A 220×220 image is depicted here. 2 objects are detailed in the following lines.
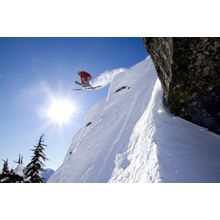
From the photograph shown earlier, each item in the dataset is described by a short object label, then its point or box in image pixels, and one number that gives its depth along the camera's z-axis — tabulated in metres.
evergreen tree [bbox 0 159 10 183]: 21.25
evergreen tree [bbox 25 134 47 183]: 23.45
